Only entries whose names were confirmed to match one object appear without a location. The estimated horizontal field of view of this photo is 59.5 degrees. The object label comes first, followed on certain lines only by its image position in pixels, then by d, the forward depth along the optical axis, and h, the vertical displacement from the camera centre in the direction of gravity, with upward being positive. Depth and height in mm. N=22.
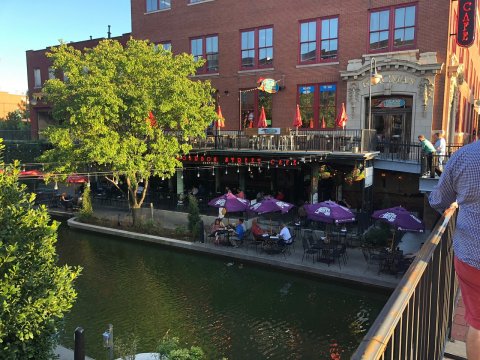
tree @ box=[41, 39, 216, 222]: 19531 +1173
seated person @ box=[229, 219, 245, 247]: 18119 -4317
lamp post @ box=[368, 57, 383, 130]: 20359 +2316
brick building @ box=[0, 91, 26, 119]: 82312 +5904
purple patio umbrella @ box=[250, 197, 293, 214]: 18125 -3174
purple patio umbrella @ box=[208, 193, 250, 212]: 18953 -3204
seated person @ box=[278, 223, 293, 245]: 16516 -4084
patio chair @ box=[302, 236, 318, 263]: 15750 -4412
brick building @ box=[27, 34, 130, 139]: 39062 +4462
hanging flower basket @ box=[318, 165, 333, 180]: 21931 -2057
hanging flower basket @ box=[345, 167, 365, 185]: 19609 -1933
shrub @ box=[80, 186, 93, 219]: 23969 -4219
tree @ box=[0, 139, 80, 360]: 5879 -2146
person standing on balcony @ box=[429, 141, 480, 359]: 2367 -579
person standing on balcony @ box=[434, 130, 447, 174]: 15477 -526
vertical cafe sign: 20109 +5389
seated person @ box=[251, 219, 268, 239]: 17422 -4135
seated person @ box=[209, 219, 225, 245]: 18531 -4273
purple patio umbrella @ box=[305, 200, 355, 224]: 16250 -3130
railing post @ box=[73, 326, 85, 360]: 8316 -4194
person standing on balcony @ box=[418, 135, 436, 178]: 15336 -739
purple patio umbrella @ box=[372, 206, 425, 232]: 14884 -3089
